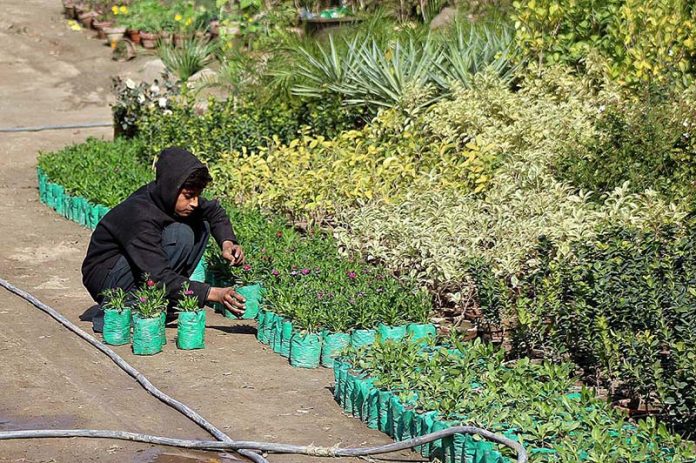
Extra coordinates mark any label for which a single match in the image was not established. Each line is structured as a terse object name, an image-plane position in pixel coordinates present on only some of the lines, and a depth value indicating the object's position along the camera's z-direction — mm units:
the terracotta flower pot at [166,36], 29161
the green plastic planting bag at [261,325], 11839
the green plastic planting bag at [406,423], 9034
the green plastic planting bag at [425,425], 8817
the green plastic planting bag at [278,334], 11450
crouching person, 11654
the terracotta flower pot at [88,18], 31972
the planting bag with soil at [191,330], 11456
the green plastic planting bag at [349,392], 9855
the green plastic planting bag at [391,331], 10970
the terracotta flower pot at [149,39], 29672
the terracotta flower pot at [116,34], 30362
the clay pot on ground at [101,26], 31026
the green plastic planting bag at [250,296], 12670
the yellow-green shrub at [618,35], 15794
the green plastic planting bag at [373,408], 9526
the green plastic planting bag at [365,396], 9603
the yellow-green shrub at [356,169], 14874
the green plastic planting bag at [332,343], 10990
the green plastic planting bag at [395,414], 9188
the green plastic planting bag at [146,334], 11360
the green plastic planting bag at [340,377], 10038
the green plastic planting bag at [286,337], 11271
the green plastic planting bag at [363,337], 10945
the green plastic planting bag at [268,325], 11635
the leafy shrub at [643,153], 13737
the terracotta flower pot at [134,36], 29953
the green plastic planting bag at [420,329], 11105
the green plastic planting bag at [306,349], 11034
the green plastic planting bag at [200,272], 13852
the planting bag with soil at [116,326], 11558
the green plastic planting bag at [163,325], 11469
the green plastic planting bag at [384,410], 9379
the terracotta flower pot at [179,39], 28655
